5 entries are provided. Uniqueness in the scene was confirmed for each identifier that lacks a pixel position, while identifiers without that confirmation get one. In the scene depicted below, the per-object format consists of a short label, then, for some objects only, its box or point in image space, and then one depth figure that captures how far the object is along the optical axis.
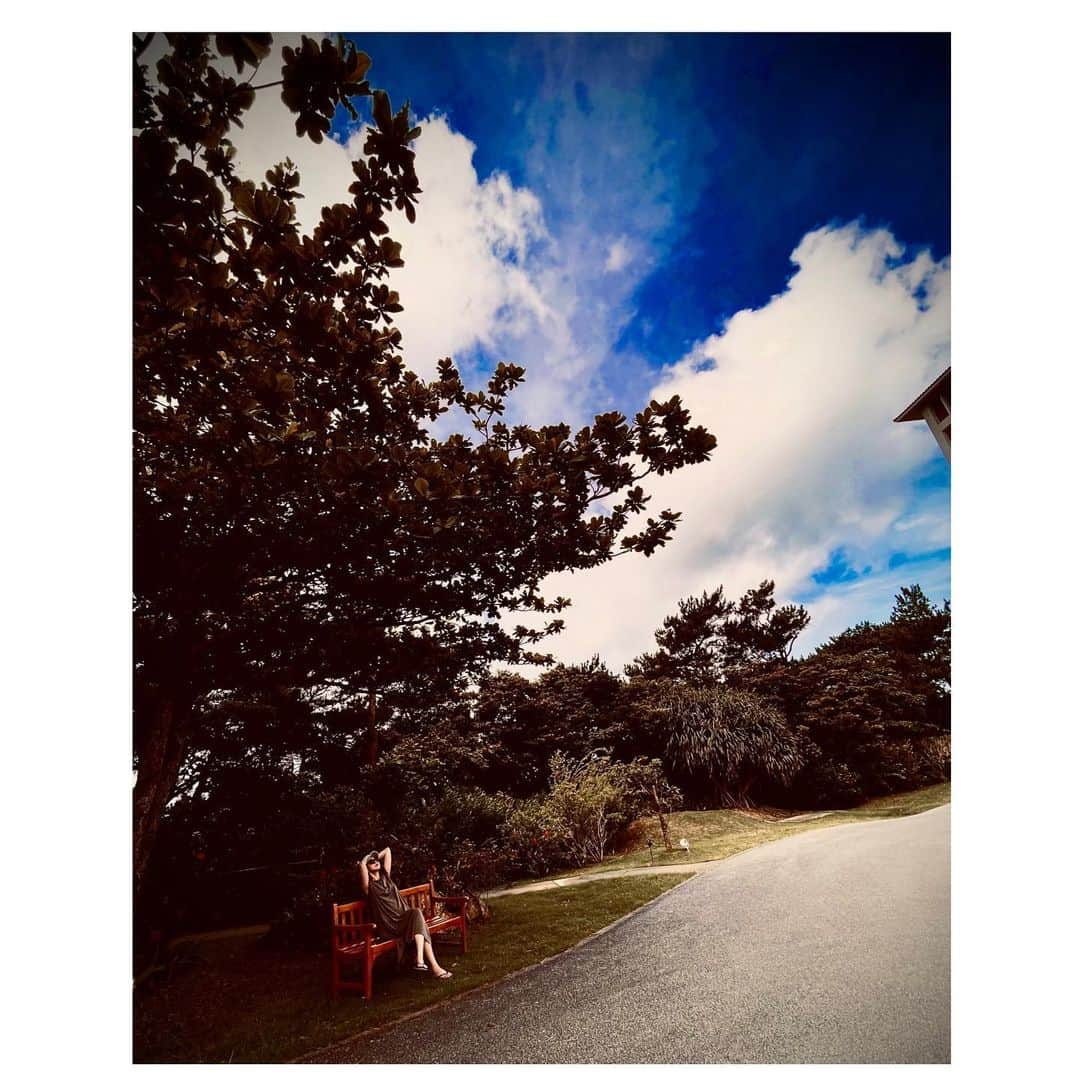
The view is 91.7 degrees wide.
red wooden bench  3.29
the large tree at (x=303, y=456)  2.03
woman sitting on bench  3.48
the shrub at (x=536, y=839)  6.71
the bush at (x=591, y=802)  7.32
